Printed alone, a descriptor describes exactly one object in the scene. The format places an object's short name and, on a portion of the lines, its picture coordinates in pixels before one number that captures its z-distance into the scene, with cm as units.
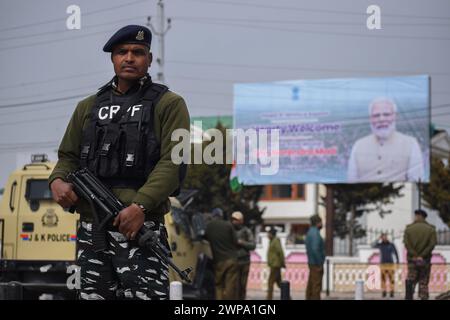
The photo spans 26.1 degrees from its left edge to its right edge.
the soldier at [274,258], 1797
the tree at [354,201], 4303
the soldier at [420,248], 1468
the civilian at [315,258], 1548
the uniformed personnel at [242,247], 1439
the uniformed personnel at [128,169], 423
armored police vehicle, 1266
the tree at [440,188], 3931
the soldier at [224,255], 1384
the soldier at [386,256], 2322
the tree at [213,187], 4062
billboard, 3033
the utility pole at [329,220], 3428
